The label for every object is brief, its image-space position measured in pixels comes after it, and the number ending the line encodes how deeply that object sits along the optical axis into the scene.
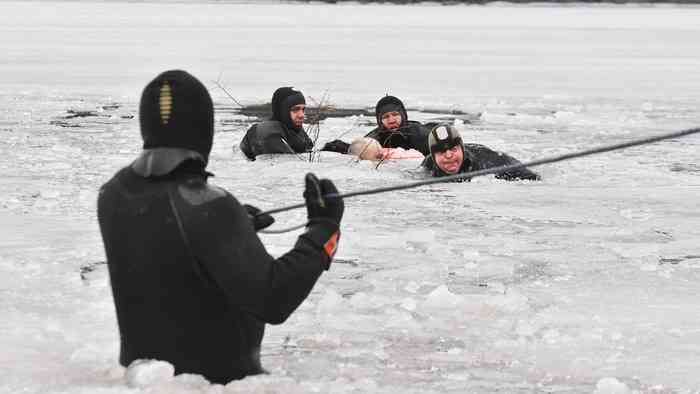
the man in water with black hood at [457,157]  18.33
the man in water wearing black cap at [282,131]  21.64
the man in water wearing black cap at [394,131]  21.28
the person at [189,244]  6.48
